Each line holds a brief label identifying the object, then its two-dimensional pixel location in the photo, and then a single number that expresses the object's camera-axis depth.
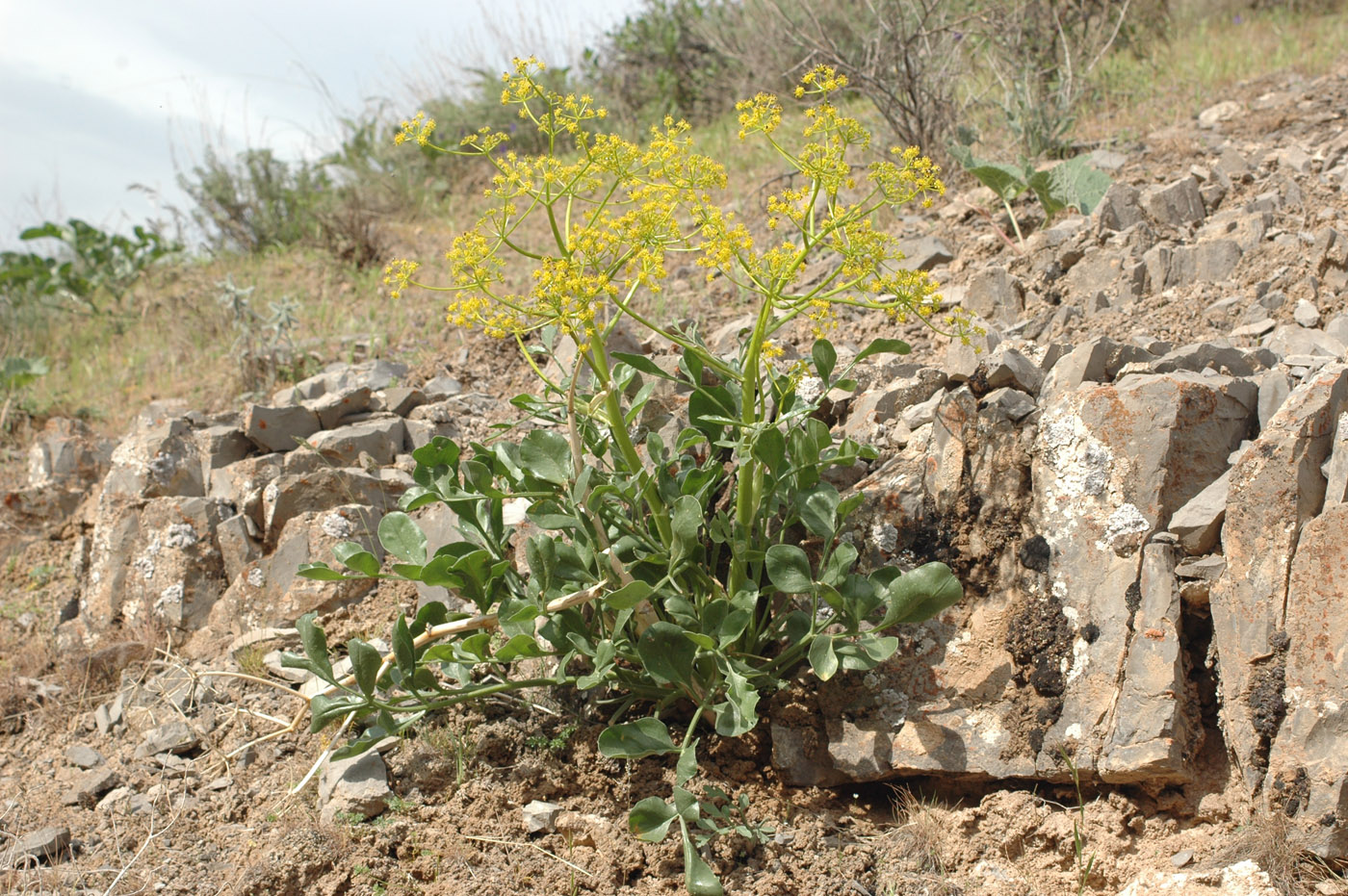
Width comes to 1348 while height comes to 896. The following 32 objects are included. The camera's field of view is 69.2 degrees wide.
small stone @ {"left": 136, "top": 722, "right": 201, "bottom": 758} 2.92
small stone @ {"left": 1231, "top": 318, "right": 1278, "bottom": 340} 3.12
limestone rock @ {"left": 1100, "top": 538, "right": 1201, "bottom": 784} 2.14
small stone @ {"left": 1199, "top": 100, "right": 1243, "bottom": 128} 5.23
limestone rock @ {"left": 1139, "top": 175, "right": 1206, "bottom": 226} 3.97
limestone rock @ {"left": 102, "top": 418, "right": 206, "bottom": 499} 3.91
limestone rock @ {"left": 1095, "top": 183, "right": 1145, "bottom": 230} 3.91
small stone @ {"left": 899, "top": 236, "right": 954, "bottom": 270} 4.22
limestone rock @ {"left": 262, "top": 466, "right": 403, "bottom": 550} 3.56
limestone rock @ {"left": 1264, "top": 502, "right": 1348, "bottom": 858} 1.98
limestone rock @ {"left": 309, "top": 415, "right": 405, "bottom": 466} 3.77
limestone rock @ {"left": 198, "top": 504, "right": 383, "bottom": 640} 3.31
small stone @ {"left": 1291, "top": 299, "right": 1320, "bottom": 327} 3.10
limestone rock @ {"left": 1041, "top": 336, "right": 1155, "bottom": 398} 2.61
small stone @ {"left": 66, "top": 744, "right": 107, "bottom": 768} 2.95
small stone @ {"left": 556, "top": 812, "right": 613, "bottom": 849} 2.38
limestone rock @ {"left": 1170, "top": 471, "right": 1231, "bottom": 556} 2.28
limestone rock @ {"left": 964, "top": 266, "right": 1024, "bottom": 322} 3.70
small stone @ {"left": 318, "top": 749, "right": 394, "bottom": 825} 2.45
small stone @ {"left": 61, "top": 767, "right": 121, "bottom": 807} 2.77
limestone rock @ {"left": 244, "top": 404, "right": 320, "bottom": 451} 3.94
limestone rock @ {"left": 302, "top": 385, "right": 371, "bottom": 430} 4.02
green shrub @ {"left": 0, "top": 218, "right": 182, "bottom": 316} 7.18
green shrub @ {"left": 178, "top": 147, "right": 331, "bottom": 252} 7.73
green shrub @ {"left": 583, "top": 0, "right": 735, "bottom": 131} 9.12
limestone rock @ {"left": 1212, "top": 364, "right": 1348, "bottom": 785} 2.14
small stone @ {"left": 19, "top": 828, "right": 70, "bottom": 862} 2.54
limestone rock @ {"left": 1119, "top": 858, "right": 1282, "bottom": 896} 1.96
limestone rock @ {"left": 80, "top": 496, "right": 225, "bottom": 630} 3.55
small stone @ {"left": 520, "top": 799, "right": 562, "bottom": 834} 2.41
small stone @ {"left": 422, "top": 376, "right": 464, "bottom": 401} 4.23
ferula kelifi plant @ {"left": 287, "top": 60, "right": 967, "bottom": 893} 2.19
